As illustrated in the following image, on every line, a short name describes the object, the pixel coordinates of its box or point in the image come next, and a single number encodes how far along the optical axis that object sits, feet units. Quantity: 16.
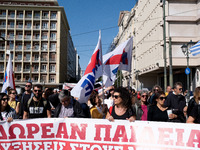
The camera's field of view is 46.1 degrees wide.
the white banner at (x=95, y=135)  11.47
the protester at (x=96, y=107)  16.93
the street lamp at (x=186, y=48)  44.60
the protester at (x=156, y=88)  24.11
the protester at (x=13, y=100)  20.27
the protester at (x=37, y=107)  15.47
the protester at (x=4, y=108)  15.43
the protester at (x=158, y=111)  14.49
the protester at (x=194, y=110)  12.04
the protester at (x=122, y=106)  12.71
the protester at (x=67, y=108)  14.05
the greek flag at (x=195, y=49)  24.87
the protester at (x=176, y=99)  18.37
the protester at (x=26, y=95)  17.55
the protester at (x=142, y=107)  16.73
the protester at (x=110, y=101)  22.62
